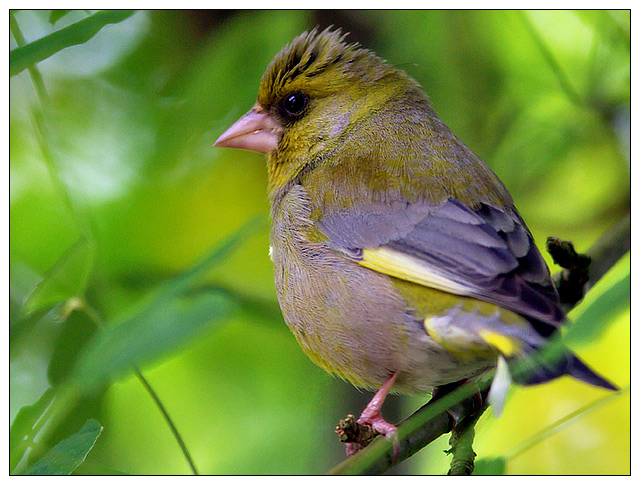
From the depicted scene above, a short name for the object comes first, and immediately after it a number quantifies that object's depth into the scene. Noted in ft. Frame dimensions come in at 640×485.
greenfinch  7.08
